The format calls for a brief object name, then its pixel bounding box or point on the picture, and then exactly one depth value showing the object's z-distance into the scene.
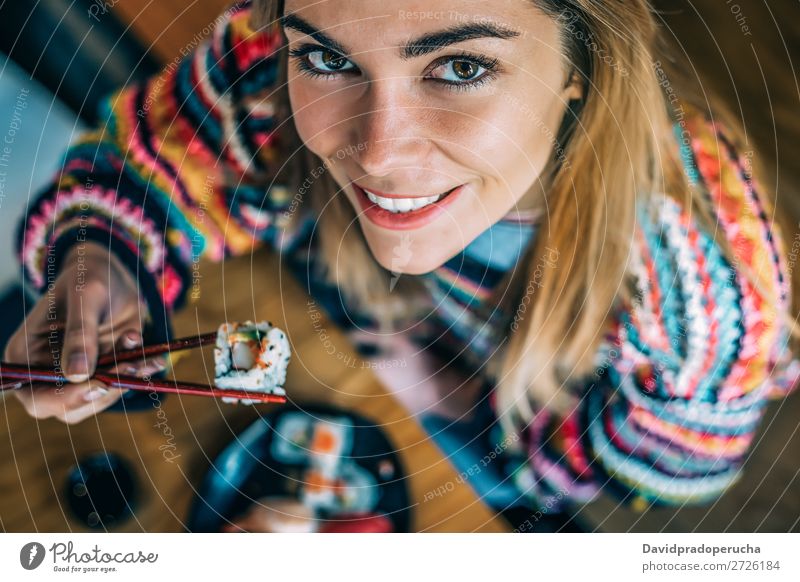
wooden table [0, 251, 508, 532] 0.81
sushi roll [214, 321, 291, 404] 0.81
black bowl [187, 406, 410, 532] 0.82
